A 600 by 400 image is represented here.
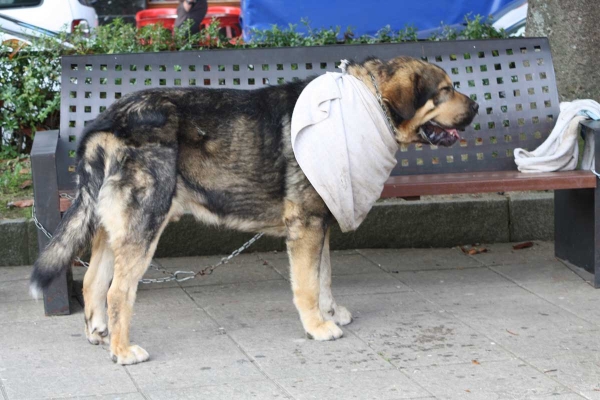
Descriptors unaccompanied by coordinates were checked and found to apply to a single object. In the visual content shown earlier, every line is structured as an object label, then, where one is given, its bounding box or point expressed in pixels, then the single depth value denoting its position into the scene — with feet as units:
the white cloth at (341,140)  15.89
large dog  15.25
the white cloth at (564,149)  19.92
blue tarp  40.55
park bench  19.45
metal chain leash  17.52
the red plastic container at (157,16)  57.52
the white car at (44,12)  46.50
